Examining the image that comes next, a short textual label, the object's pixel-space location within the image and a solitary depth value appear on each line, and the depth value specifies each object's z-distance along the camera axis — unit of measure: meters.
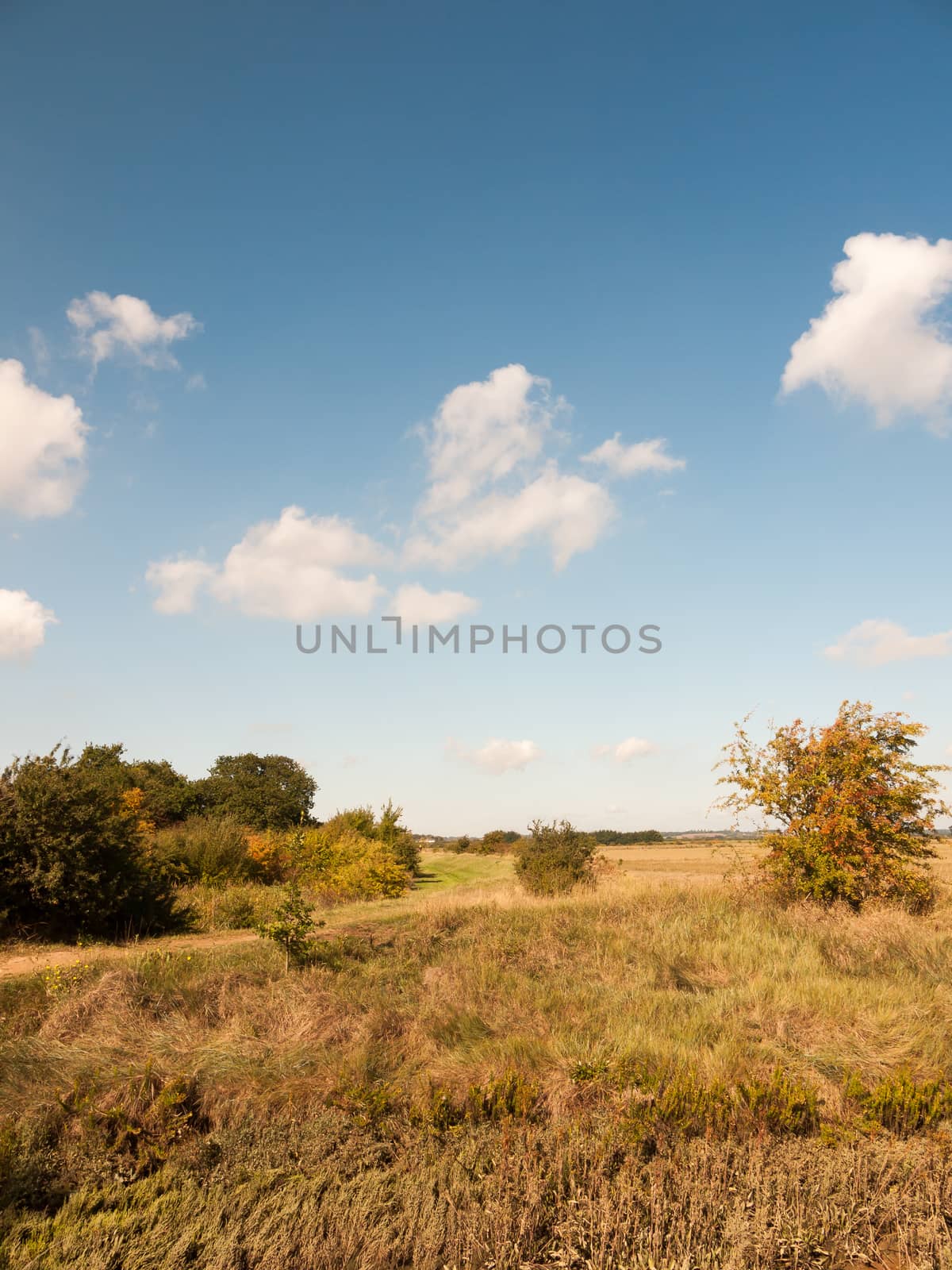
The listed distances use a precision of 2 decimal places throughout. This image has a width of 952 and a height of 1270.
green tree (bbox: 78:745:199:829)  36.28
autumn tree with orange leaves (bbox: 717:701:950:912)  14.60
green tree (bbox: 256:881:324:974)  10.13
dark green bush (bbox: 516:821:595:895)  20.19
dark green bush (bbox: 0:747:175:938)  12.65
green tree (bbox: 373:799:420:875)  33.56
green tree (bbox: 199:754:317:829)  42.47
